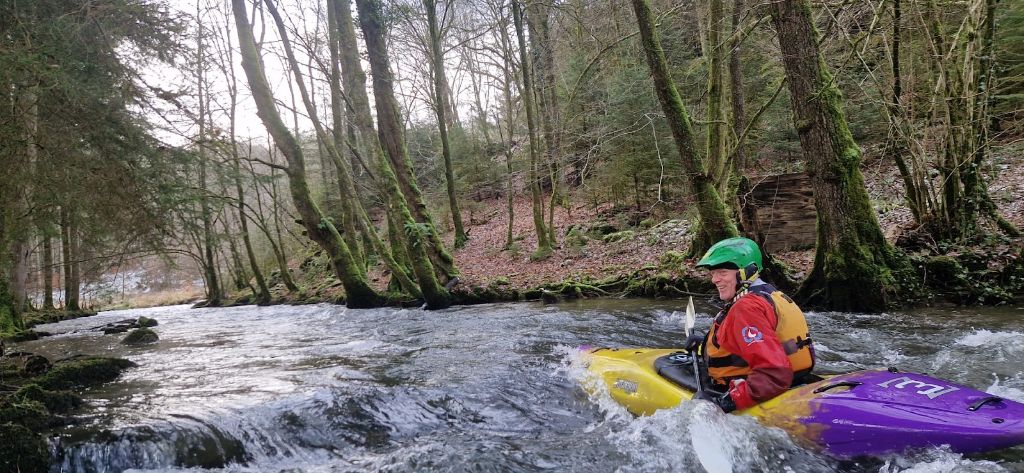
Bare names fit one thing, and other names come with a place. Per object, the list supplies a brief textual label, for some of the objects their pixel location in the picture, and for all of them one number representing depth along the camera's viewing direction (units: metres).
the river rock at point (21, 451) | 3.35
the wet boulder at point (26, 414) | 3.72
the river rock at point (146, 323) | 13.12
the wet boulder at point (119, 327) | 11.77
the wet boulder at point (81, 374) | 5.29
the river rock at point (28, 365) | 5.61
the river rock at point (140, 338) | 9.55
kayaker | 3.35
